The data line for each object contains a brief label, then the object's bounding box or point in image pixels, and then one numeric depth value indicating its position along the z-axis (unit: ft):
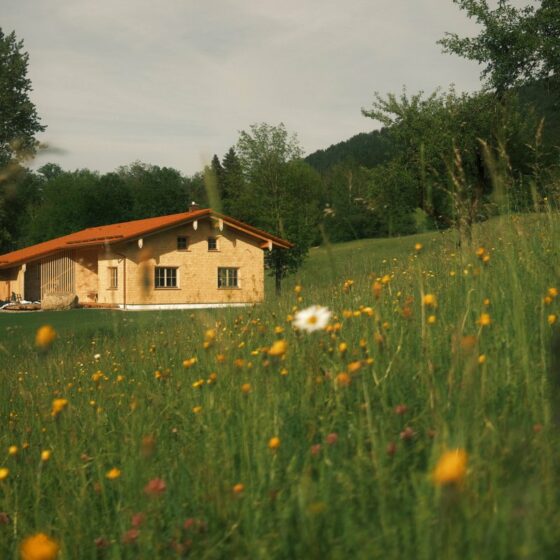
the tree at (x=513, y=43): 58.13
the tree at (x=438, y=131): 70.18
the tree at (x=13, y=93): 113.19
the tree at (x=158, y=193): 222.28
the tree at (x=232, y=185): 121.65
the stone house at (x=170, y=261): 95.91
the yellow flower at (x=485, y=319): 8.36
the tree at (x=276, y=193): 108.58
